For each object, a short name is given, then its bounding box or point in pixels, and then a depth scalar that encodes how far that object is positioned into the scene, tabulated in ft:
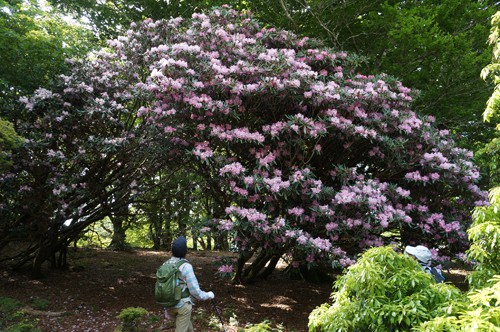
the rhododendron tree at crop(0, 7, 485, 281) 17.02
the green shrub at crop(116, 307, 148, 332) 14.67
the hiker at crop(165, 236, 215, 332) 11.17
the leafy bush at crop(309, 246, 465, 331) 7.45
